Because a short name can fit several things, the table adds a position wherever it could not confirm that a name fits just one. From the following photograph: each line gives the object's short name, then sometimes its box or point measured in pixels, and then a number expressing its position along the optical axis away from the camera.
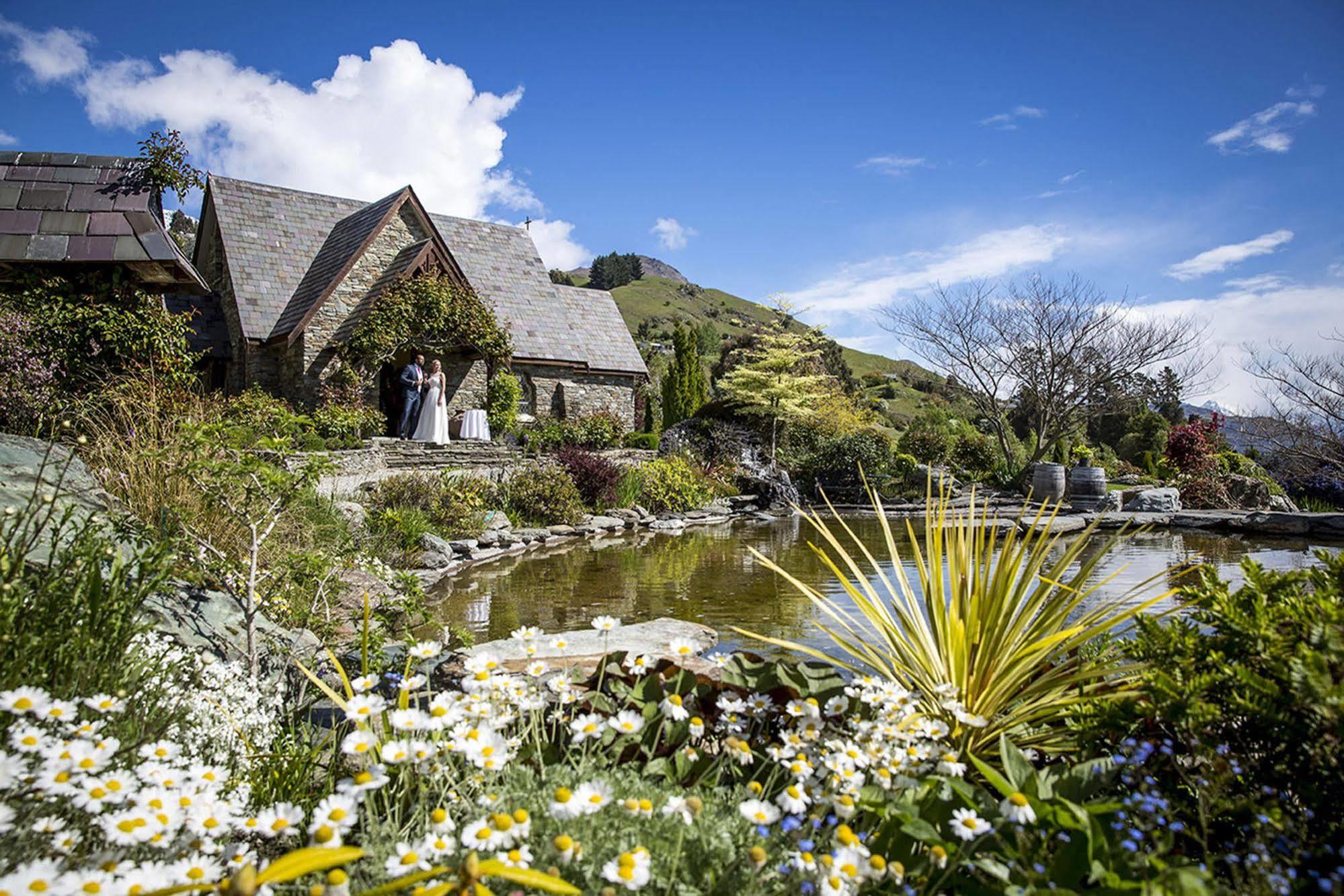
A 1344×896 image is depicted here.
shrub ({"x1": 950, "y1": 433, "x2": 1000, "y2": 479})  22.69
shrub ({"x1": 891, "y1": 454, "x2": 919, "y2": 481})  21.25
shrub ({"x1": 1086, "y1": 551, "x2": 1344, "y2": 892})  1.54
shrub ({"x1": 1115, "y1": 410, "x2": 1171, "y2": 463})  27.86
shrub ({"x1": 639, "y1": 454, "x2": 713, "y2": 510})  15.87
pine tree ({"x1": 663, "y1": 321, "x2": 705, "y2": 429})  27.45
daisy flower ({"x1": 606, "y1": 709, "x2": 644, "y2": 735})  1.76
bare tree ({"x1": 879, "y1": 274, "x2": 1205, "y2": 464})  19.31
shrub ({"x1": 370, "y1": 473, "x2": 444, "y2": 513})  11.45
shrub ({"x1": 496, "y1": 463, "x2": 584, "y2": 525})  13.22
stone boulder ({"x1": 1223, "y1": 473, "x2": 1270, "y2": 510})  17.19
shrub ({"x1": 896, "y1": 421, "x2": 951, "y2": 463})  23.08
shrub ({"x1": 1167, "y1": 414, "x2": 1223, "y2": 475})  18.56
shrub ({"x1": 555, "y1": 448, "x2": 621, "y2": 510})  14.66
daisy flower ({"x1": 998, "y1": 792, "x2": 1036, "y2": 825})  1.44
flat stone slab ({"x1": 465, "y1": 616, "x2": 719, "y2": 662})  4.33
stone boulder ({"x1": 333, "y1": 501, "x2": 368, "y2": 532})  9.27
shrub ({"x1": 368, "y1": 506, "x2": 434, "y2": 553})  9.20
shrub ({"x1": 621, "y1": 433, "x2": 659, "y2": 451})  21.00
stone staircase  15.30
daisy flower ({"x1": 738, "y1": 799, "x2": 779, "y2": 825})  1.43
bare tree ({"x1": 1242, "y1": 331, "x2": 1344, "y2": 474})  13.44
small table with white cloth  18.28
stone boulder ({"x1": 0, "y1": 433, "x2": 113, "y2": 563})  3.78
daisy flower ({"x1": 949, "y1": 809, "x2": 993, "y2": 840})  1.39
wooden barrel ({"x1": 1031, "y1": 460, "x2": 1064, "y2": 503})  16.41
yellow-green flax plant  2.58
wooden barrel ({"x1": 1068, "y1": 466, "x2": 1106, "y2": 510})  15.85
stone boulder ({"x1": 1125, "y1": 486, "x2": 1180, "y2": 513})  15.65
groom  17.33
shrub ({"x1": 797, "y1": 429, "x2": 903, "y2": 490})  20.73
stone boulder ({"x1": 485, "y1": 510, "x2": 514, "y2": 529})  11.95
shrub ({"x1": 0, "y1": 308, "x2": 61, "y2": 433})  8.75
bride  17.03
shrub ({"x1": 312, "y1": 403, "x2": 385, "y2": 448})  14.83
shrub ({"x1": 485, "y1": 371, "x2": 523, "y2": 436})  19.22
